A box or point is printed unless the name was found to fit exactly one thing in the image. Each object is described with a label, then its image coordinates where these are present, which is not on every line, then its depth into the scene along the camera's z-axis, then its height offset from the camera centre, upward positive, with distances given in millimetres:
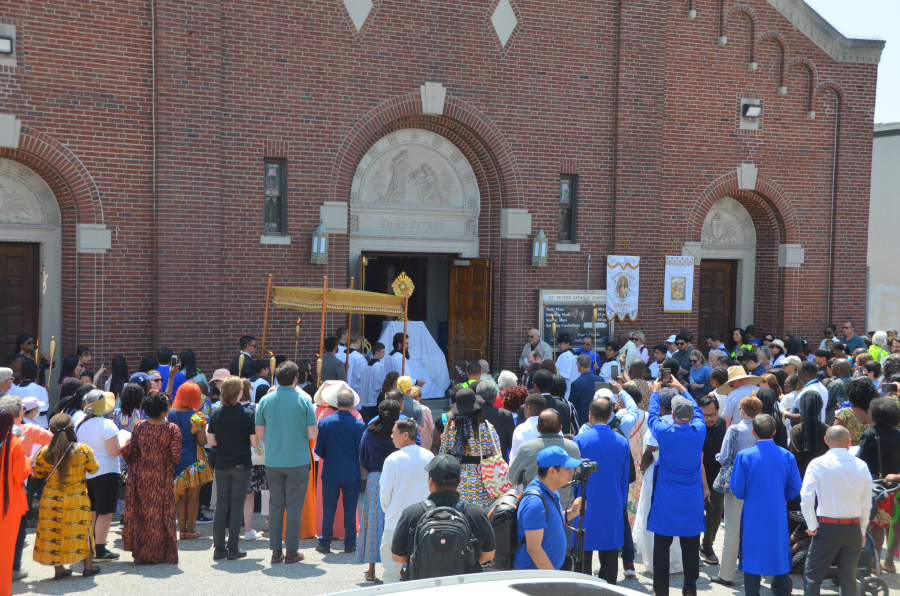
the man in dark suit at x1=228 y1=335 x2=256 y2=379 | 11625 -841
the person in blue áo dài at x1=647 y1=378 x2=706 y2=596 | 6922 -1547
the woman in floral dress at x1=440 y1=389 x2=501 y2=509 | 7043 -1233
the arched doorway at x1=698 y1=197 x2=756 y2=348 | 17375 +900
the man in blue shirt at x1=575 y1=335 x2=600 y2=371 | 13625 -742
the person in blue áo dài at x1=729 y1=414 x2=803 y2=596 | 6656 -1549
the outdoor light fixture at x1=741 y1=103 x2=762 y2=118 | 16625 +4056
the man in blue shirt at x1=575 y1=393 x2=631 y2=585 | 6855 -1499
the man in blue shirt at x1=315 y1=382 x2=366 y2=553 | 8086 -1600
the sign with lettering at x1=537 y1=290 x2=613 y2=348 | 15031 -164
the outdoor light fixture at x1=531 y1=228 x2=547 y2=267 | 14812 +957
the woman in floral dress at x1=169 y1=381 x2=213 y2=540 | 8477 -1656
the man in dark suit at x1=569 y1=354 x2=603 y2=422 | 10359 -1055
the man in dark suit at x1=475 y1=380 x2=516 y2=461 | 8133 -1129
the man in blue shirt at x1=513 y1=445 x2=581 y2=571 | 5172 -1353
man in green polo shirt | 7898 -1470
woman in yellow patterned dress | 7246 -1907
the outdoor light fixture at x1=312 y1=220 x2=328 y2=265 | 13281 +795
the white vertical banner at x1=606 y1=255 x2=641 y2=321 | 15484 +376
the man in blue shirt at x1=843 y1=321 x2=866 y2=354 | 15758 -481
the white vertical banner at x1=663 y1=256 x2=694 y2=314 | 16125 +457
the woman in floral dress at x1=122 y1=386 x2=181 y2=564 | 7723 -1864
